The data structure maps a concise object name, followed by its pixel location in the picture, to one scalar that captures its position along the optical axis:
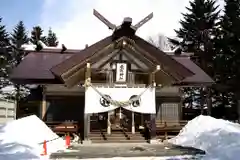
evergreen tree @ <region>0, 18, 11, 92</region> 27.86
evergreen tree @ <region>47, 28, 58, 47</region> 37.74
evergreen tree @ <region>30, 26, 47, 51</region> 33.80
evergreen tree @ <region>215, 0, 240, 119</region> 21.14
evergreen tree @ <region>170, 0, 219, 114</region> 23.61
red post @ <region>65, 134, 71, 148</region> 10.09
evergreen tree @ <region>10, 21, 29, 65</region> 32.12
